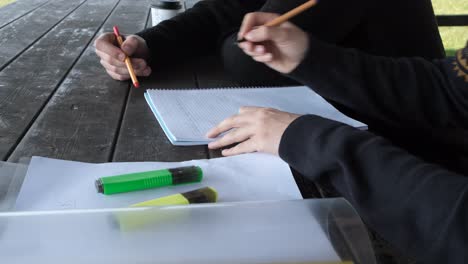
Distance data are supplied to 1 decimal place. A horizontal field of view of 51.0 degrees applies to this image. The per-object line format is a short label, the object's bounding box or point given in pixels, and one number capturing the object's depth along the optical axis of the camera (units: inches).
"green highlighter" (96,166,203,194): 21.3
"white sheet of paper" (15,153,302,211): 20.8
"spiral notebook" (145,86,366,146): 29.6
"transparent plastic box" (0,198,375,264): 15.2
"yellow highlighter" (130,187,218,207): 19.5
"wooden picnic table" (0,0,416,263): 26.4
